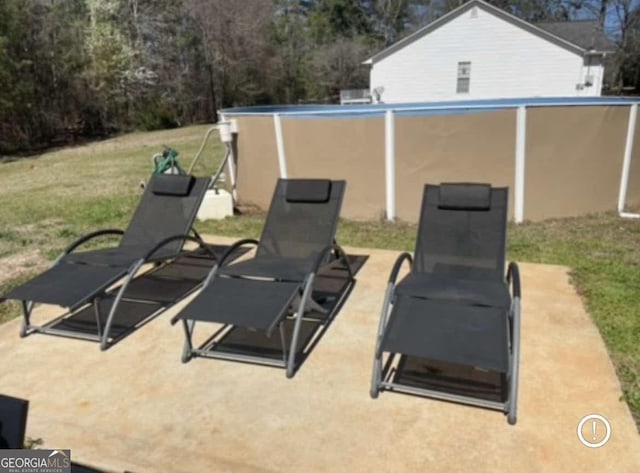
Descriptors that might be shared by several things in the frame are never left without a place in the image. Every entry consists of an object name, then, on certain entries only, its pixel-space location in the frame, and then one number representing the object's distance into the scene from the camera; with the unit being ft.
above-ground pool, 19.86
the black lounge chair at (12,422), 5.15
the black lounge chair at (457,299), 8.76
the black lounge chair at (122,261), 11.84
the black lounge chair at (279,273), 10.41
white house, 60.03
